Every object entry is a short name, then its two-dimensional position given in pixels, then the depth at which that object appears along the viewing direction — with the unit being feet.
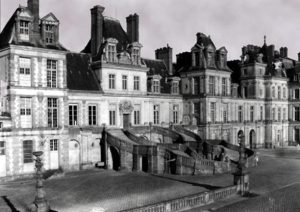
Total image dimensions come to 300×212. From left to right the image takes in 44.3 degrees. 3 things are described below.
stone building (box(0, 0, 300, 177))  101.86
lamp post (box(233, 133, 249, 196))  75.92
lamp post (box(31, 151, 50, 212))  52.03
